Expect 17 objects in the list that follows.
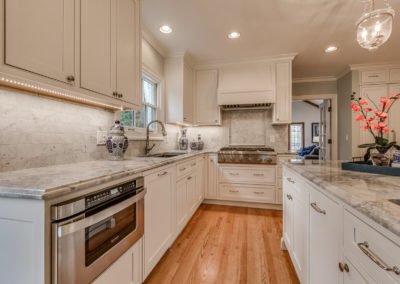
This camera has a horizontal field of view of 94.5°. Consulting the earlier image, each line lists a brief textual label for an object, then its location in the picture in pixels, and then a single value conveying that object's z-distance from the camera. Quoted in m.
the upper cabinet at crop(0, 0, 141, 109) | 0.86
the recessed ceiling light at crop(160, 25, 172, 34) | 2.32
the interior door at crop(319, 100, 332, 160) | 4.25
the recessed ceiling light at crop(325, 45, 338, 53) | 2.84
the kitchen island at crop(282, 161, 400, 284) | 0.50
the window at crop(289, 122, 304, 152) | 8.31
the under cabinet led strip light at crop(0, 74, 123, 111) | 0.96
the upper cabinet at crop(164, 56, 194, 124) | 2.98
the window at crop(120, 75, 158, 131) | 2.19
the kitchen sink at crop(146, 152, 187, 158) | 2.39
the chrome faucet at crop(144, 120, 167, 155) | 2.29
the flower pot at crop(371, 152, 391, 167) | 1.09
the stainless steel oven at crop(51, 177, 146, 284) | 0.72
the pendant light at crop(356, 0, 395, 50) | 1.50
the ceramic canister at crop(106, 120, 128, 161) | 1.52
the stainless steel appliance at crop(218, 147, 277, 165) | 2.87
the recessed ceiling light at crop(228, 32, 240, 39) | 2.46
